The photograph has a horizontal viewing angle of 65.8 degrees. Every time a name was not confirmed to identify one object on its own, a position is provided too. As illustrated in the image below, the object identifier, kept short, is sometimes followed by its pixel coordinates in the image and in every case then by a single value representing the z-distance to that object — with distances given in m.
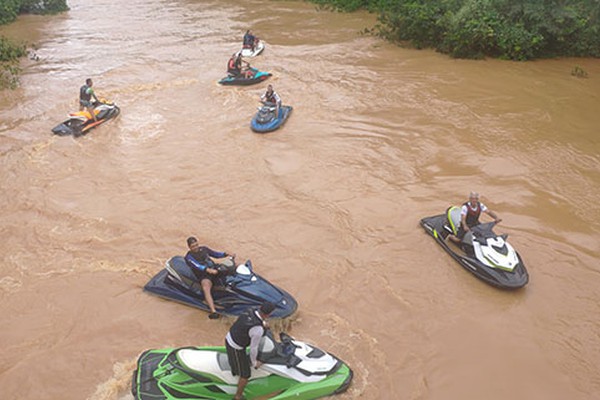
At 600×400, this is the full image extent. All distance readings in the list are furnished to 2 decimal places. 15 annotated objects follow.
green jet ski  5.88
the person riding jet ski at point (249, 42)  20.20
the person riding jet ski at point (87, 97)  13.96
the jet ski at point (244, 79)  17.21
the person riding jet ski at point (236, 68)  17.27
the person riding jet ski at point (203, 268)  7.32
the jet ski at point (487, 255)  7.88
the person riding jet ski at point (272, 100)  14.13
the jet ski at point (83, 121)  13.89
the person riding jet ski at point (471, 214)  8.57
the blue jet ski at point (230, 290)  7.36
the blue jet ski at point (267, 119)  13.78
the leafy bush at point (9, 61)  18.11
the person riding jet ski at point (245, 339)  5.55
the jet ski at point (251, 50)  20.25
